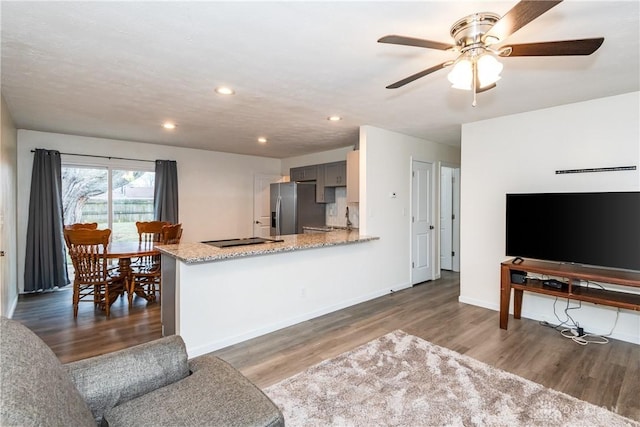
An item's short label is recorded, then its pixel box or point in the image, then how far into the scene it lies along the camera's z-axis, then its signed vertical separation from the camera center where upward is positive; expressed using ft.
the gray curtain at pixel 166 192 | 18.16 +1.09
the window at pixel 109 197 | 16.26 +0.76
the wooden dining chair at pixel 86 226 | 14.69 -0.74
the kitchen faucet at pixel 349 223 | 18.53 -0.71
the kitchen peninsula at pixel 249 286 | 9.17 -2.57
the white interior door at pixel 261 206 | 22.74 +0.36
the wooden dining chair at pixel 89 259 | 11.82 -1.89
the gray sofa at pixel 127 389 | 2.94 -2.56
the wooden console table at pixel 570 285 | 8.88 -2.47
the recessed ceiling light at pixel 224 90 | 9.34 +3.68
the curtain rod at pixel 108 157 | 15.95 +2.91
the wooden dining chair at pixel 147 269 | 13.56 -2.66
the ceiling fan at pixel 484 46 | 5.00 +2.83
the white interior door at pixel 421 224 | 16.74 -0.69
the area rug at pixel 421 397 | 6.41 -4.24
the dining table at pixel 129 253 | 12.25 -1.69
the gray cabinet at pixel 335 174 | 18.24 +2.22
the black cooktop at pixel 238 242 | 10.90 -1.16
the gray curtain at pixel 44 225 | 14.75 -0.71
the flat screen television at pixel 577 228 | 9.14 -0.52
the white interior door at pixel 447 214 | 20.56 -0.21
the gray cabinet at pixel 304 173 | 20.02 +2.54
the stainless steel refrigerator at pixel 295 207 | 19.67 +0.25
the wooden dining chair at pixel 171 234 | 13.29 -1.04
